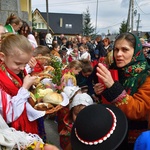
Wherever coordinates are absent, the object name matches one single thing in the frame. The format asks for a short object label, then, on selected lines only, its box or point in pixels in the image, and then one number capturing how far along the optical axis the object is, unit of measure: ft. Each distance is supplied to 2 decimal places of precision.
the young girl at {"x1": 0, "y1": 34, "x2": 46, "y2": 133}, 4.02
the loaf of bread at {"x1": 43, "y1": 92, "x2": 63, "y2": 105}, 4.53
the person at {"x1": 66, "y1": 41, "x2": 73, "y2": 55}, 26.79
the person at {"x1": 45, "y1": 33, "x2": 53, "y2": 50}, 24.54
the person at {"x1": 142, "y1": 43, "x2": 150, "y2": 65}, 11.60
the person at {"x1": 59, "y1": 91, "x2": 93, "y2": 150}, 5.53
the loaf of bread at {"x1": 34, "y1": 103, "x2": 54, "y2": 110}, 4.40
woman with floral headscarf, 3.83
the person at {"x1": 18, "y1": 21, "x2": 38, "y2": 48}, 10.20
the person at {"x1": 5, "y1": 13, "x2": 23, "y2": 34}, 9.11
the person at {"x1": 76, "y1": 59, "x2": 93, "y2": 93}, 9.63
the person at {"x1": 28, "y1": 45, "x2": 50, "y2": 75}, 6.56
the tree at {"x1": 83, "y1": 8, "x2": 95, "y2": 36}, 104.54
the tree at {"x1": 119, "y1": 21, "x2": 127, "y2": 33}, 92.02
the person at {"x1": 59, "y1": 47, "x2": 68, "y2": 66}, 17.00
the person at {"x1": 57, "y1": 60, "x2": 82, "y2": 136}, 5.64
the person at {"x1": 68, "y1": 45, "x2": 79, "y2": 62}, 20.24
